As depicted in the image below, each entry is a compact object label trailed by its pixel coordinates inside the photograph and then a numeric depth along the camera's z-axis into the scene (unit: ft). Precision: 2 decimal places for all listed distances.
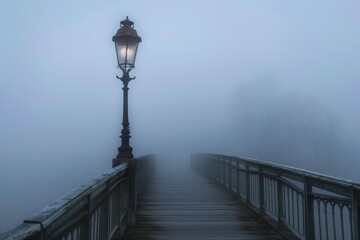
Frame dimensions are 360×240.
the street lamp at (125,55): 28.76
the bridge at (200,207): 10.93
